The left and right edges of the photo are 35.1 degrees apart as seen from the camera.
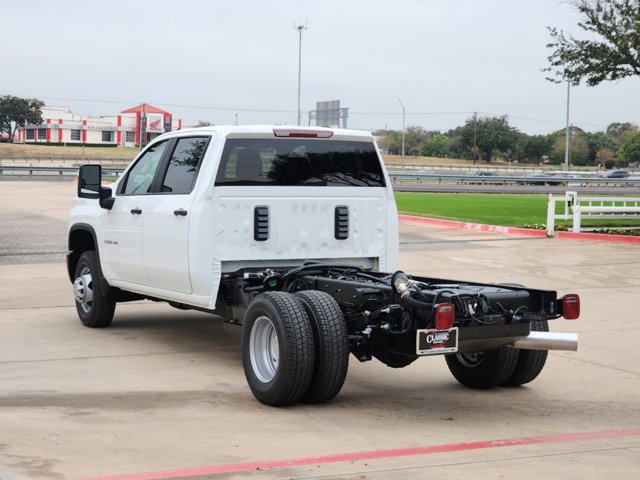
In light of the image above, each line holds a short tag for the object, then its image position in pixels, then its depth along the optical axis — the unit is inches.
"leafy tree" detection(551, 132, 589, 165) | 5802.2
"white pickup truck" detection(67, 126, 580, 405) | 277.4
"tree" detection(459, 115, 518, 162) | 5324.8
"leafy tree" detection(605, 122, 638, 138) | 7137.3
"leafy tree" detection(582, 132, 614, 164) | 5956.7
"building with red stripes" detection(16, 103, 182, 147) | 5388.8
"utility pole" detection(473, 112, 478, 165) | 5197.3
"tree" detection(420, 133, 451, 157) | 5858.3
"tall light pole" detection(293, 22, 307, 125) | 2081.0
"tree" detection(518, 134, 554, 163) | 5521.7
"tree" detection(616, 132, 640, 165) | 5285.4
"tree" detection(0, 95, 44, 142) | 5492.1
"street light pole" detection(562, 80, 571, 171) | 3114.2
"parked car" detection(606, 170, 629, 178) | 3366.1
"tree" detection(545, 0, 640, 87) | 997.2
